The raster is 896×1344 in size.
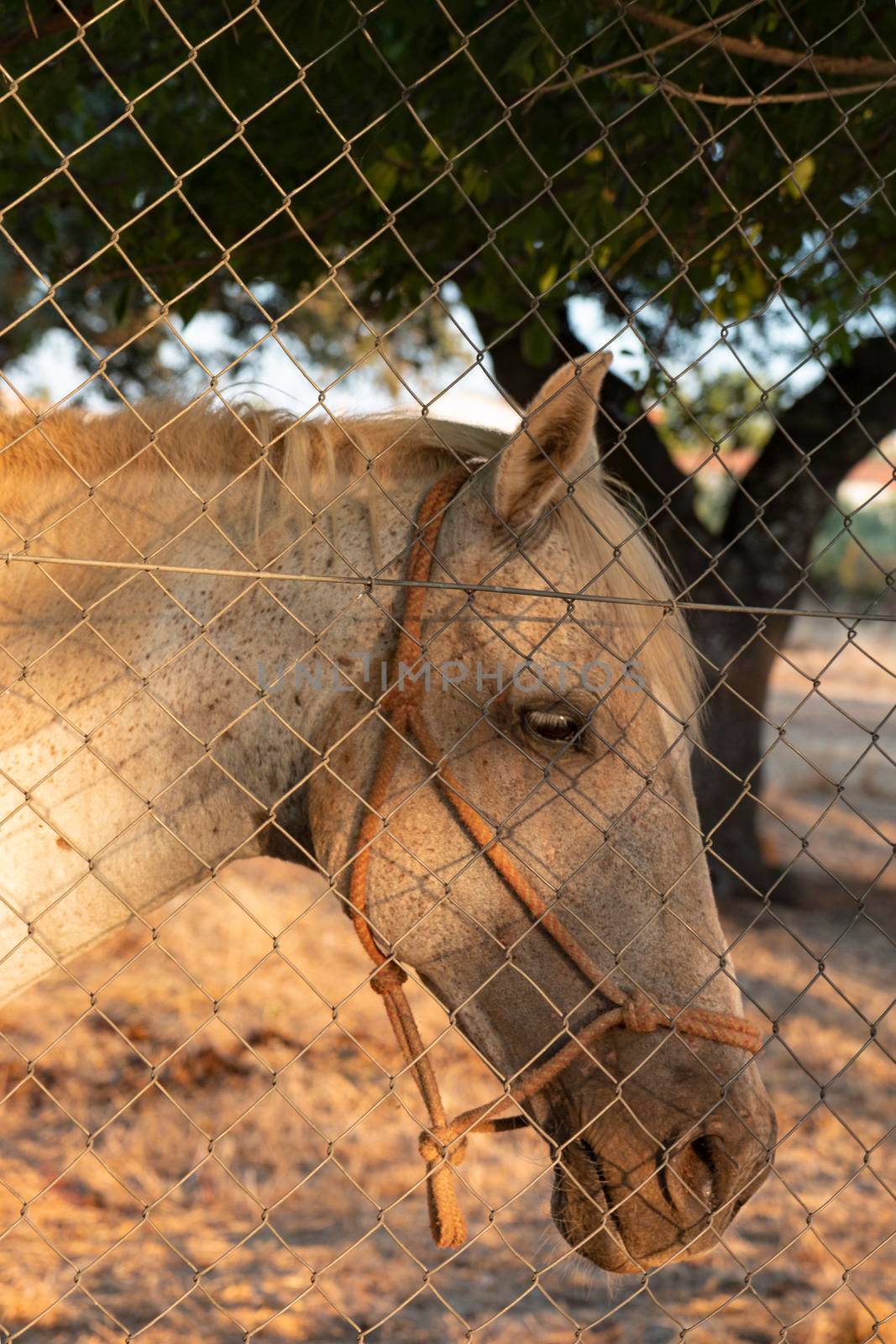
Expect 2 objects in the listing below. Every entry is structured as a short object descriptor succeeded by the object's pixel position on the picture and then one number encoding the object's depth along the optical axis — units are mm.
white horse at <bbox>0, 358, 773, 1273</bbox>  1759
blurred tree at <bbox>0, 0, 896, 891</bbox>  2219
